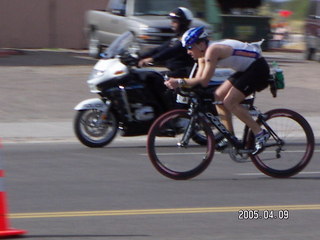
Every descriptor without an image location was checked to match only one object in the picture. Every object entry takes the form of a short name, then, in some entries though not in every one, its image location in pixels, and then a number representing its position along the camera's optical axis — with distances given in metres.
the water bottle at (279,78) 18.62
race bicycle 18.30
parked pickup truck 42.81
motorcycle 23.11
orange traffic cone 12.99
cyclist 17.89
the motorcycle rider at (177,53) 23.30
